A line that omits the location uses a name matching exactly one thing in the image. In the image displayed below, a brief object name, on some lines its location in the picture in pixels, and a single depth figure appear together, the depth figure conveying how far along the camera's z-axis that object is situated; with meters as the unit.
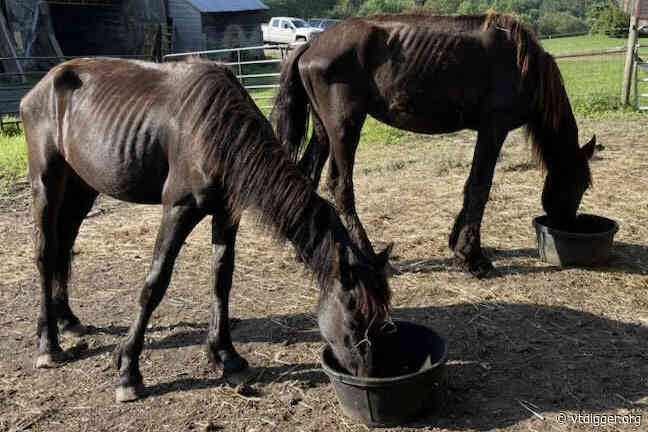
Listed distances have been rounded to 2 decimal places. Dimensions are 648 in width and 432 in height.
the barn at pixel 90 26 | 20.22
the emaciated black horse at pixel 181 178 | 2.87
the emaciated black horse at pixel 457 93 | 4.80
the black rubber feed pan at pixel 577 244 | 4.78
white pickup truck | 31.59
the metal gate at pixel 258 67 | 14.61
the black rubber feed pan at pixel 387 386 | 2.80
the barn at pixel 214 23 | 26.56
